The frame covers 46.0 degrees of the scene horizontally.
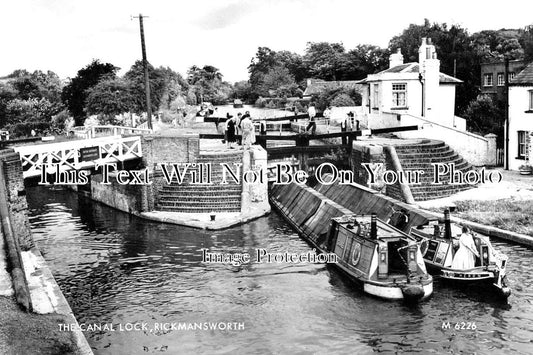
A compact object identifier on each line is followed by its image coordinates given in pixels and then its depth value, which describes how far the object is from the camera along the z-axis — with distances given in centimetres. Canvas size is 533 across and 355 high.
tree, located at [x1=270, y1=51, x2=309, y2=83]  9806
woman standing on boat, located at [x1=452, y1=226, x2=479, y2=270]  2036
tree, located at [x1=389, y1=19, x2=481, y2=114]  5588
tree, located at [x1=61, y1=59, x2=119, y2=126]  6650
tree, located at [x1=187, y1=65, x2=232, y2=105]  10862
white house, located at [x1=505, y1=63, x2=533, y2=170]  3656
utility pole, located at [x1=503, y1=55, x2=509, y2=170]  3753
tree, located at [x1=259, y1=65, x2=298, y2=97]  9519
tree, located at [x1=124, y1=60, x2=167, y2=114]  6138
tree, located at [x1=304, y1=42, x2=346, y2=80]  8356
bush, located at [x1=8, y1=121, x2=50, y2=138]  6303
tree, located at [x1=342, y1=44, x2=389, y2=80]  7688
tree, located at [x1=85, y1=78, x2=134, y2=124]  5862
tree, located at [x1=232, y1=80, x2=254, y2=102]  10286
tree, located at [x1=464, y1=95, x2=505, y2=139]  4472
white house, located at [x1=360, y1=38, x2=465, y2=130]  4391
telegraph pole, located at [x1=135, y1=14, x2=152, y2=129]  4400
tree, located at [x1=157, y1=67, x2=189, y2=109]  7406
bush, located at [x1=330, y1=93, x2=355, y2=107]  6000
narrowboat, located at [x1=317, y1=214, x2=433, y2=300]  1956
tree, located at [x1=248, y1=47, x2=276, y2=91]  10725
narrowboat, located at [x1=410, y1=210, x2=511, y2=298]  1991
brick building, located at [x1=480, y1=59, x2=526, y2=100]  5216
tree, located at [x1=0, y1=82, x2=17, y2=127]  6800
